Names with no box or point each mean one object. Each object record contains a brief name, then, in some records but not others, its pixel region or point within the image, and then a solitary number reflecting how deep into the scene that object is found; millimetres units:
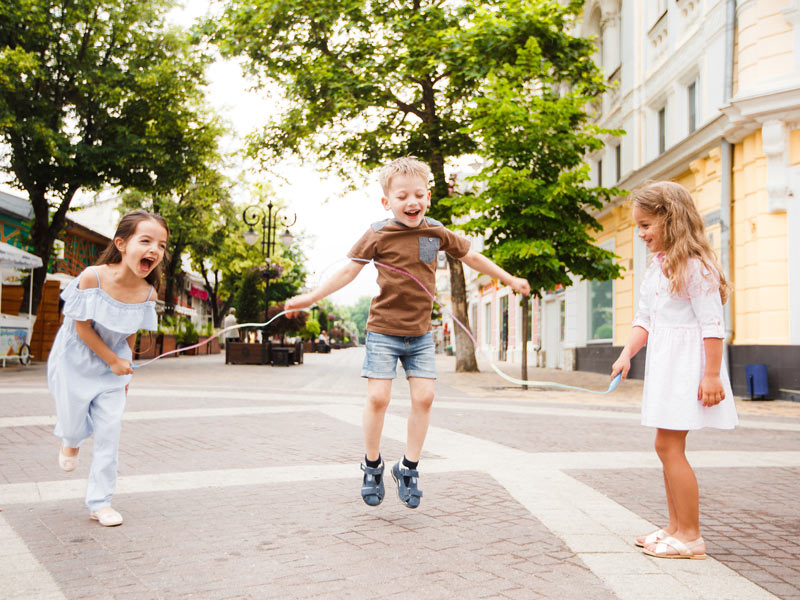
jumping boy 3596
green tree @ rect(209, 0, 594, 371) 16312
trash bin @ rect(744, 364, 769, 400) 11672
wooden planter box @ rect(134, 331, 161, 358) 24597
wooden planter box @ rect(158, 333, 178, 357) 27734
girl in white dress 2969
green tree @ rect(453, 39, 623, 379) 12961
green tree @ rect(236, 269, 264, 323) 25359
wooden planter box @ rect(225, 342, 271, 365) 22234
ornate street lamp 21488
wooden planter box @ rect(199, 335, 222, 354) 35125
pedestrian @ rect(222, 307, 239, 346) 24428
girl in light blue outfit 3477
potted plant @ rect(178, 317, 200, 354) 30000
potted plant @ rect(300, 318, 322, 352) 41094
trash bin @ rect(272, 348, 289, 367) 21969
